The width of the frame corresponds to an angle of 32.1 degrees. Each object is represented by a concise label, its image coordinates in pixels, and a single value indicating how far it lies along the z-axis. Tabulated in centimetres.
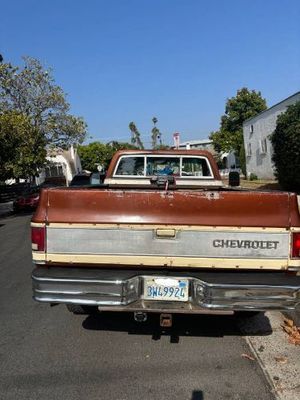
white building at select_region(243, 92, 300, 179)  2902
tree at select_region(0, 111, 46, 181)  2380
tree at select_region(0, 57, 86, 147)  3216
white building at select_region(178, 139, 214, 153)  11115
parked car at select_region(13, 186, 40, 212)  2636
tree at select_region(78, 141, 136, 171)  8594
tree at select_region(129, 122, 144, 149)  12100
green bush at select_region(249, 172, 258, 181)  3243
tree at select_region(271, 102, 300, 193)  1947
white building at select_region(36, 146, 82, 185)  6010
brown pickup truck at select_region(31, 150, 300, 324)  437
